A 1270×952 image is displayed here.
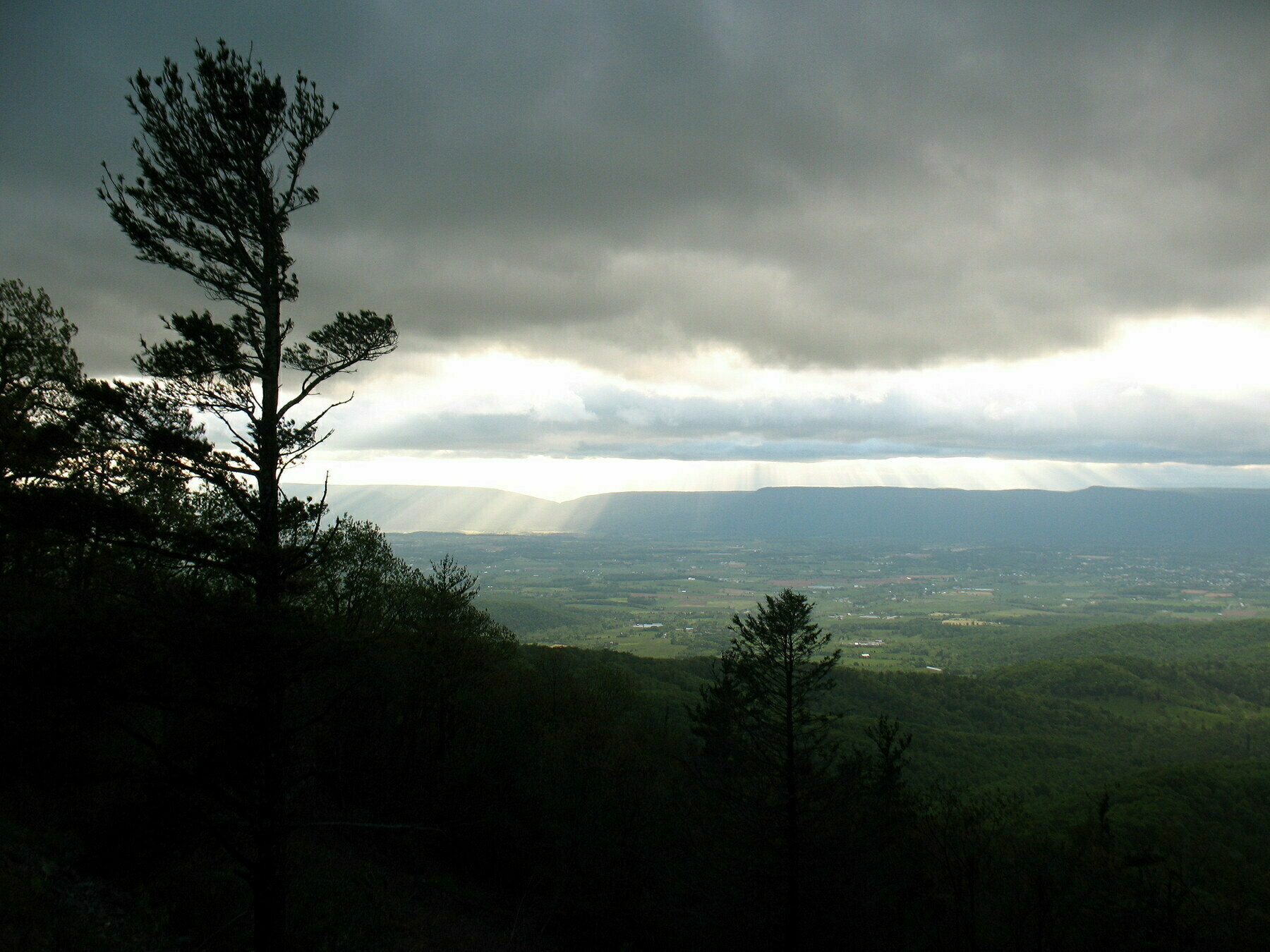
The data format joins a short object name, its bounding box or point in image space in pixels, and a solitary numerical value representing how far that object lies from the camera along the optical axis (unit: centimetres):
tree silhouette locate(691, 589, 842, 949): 1662
